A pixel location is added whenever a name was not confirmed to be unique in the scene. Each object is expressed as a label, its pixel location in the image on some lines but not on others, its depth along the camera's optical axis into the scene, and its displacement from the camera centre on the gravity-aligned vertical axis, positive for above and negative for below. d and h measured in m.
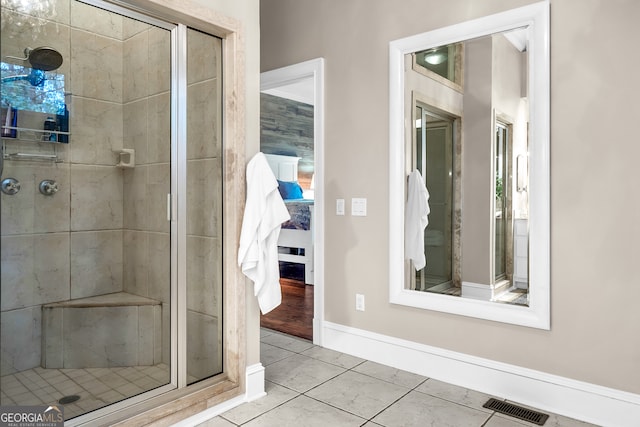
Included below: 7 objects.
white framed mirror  2.41 +0.25
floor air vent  2.27 -1.12
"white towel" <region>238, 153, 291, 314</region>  2.36 -0.14
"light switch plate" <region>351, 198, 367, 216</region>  3.15 -0.01
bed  5.67 -0.42
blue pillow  6.64 +0.24
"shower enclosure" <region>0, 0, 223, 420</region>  2.13 +0.04
